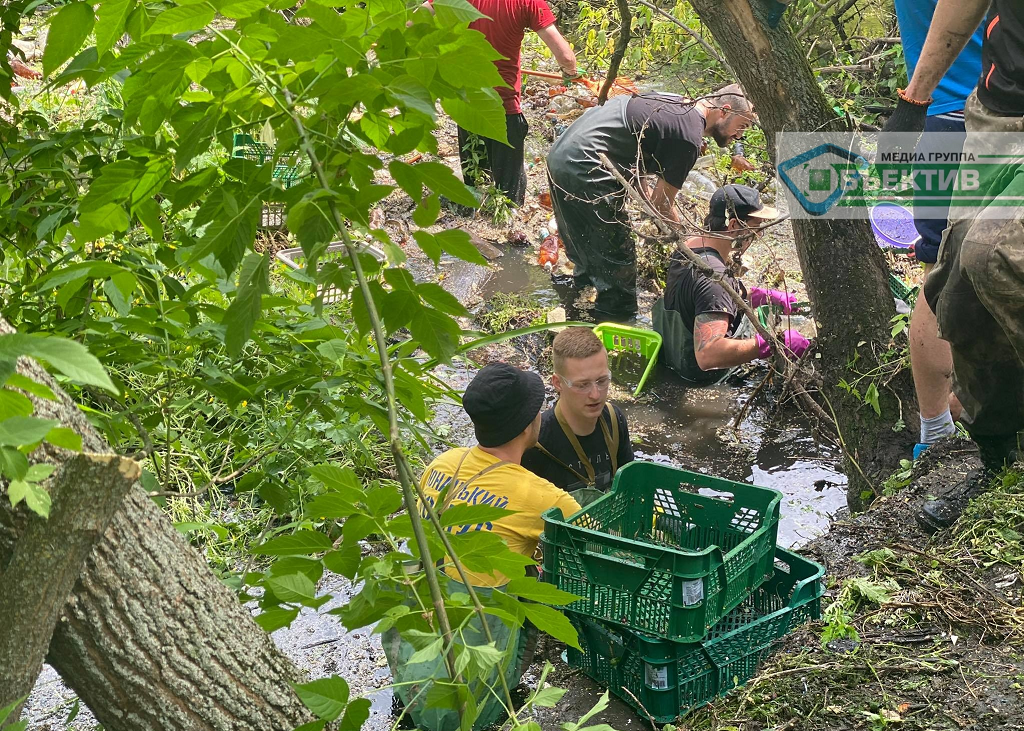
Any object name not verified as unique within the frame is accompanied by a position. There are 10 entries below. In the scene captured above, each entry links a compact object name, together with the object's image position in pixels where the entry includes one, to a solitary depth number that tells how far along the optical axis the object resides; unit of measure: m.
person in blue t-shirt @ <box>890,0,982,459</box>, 3.49
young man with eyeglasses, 3.72
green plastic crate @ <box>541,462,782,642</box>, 2.68
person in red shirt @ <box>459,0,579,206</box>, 6.91
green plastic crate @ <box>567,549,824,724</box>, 2.79
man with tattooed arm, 5.03
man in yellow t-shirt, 3.14
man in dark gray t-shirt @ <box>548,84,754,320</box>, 5.87
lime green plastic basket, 5.47
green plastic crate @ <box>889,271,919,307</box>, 4.62
